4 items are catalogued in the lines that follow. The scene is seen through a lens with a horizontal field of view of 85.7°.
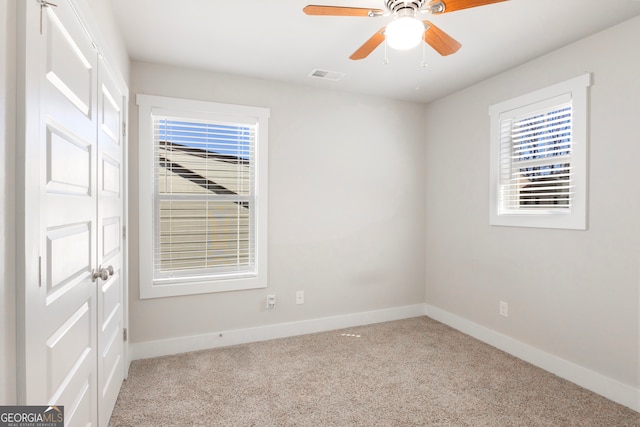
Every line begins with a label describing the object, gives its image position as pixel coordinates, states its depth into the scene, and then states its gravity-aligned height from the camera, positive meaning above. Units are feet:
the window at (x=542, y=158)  8.36 +1.41
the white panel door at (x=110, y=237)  6.07 -0.60
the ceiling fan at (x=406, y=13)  5.53 +3.28
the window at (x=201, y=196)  9.76 +0.35
